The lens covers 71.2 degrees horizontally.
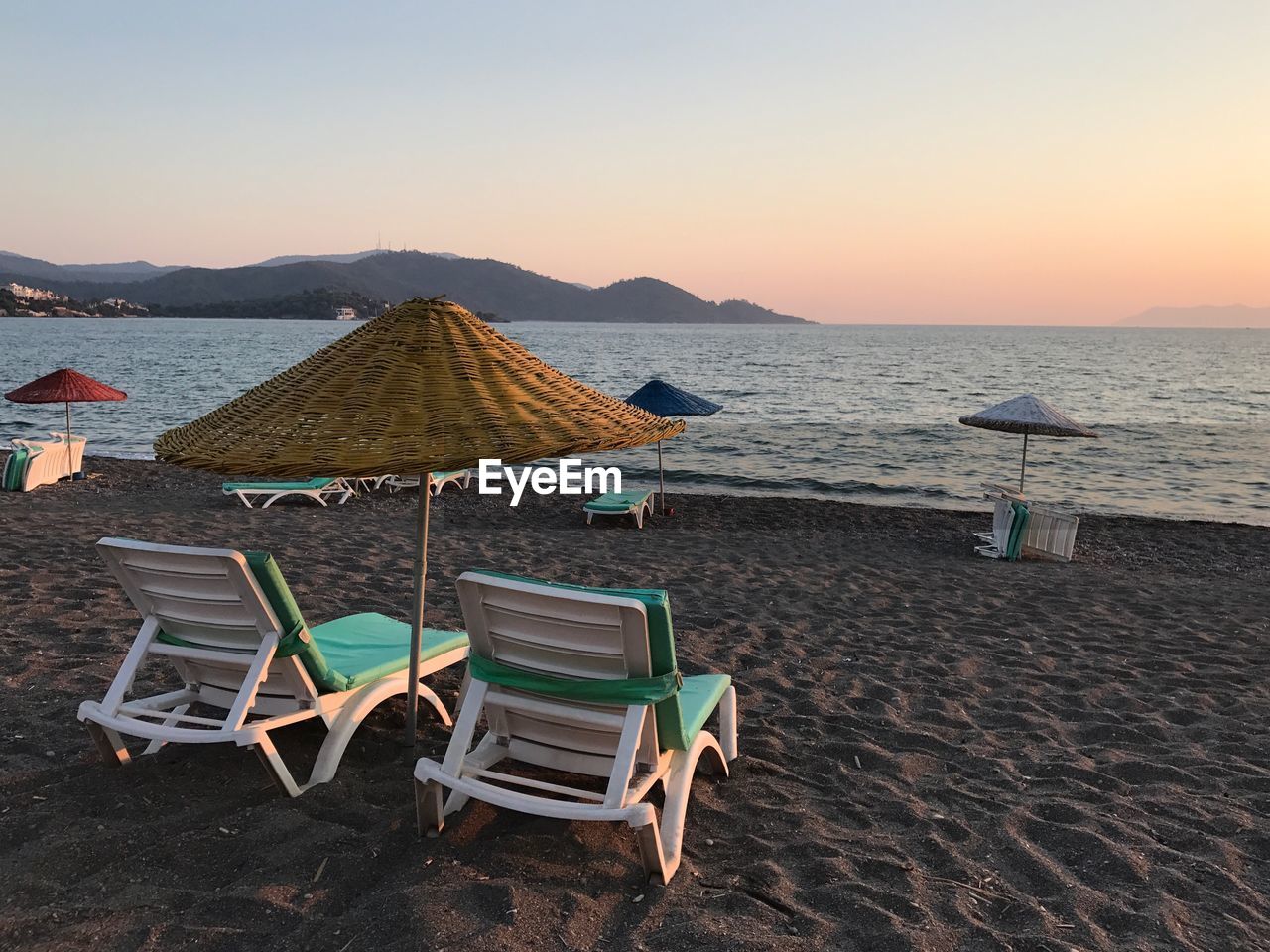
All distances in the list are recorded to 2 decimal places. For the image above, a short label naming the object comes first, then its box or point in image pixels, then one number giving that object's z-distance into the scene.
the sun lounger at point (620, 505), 11.70
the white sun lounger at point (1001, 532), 9.91
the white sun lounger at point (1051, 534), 9.79
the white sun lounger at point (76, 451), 13.86
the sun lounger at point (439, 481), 13.99
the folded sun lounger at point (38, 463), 12.35
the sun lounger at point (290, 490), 11.67
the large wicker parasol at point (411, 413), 2.68
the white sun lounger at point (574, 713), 2.65
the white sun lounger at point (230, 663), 3.05
